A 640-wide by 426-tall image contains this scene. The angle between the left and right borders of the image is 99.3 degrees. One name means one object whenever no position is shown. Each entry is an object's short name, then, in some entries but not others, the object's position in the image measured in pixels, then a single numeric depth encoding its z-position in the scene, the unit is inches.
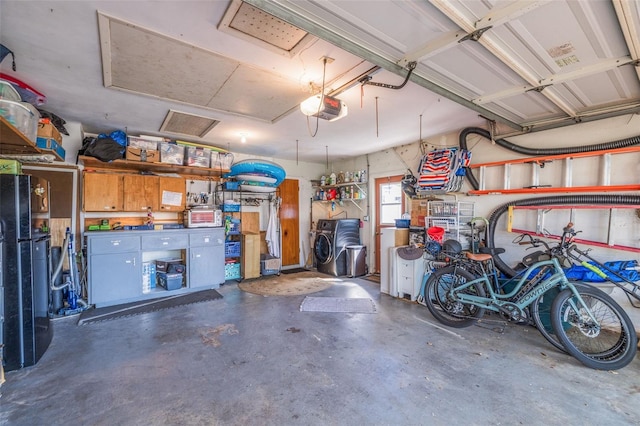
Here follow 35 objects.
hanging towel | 229.0
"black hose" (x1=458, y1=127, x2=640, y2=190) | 110.7
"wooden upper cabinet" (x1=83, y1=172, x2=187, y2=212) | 155.1
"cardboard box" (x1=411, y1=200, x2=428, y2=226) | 172.7
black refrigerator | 88.5
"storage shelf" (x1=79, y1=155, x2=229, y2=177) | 158.6
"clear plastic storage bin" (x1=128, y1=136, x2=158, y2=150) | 159.3
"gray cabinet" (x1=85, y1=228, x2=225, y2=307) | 146.6
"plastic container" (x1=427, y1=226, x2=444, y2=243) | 148.1
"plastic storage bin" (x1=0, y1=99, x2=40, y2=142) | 84.7
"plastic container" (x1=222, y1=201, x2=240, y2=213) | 205.6
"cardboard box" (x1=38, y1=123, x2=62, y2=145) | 115.7
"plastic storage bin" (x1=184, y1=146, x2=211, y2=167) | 176.7
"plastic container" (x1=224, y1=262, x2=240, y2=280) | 201.6
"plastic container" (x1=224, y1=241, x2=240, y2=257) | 205.5
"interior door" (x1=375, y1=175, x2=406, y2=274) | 210.8
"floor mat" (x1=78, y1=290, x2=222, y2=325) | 134.9
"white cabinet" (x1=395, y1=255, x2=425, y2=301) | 154.6
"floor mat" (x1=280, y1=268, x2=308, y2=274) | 235.7
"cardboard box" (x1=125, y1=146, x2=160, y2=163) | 157.9
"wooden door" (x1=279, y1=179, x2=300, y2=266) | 247.8
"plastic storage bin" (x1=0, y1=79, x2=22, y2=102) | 86.5
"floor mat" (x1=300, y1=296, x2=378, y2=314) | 142.9
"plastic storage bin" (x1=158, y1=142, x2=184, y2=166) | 167.2
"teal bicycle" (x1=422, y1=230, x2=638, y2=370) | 90.9
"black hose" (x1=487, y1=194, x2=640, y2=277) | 108.7
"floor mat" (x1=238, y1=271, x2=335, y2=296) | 178.2
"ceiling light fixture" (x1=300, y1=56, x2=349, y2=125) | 97.5
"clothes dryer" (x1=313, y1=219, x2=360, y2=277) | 217.8
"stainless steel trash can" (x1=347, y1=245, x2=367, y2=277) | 215.2
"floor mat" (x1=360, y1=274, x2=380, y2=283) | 204.8
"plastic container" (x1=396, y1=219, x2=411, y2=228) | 177.3
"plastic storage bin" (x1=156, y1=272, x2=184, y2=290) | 168.7
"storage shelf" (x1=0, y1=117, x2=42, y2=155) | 77.2
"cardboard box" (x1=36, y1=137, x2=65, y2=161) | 115.3
